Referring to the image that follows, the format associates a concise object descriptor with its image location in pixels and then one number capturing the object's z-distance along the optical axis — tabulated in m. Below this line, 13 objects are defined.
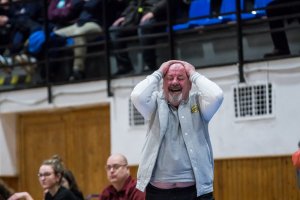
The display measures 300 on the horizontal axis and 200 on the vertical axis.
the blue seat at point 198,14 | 12.91
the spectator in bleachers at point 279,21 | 11.80
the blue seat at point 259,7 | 12.21
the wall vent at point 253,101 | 11.88
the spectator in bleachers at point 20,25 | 15.51
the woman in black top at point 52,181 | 10.67
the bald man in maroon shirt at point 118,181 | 10.24
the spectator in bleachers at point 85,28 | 14.43
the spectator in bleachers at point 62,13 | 14.96
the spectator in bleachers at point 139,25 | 13.44
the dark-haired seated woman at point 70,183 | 11.26
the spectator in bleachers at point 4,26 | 15.92
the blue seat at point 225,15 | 12.58
